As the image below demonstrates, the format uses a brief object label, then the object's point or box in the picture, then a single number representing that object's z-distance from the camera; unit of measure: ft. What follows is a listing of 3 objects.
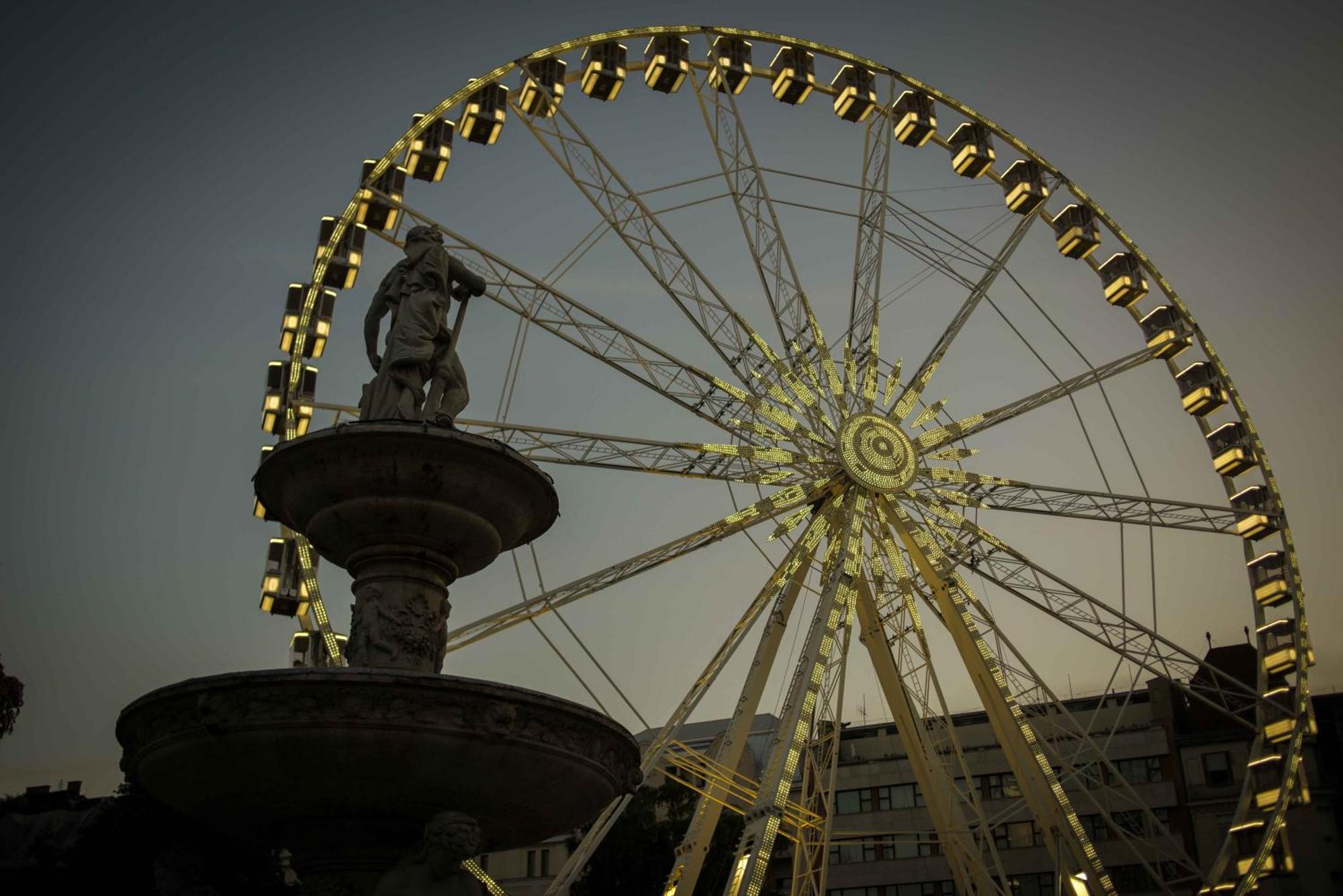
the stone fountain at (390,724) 31.04
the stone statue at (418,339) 42.16
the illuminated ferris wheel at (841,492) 74.18
